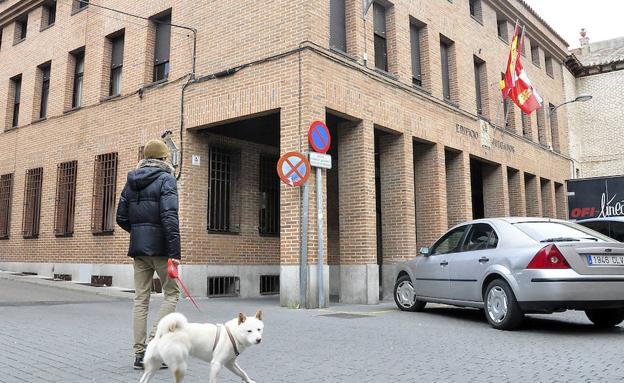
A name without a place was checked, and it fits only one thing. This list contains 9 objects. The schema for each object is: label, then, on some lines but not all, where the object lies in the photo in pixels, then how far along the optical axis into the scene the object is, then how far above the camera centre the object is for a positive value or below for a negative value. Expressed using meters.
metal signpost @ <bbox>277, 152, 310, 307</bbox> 9.62 +1.49
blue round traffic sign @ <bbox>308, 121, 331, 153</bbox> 9.86 +2.27
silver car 6.49 -0.19
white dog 3.56 -0.58
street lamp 21.53 +6.14
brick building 10.95 +3.24
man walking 4.67 +0.26
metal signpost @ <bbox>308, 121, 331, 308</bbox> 9.83 +1.79
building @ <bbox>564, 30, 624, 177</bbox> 24.92 +6.59
